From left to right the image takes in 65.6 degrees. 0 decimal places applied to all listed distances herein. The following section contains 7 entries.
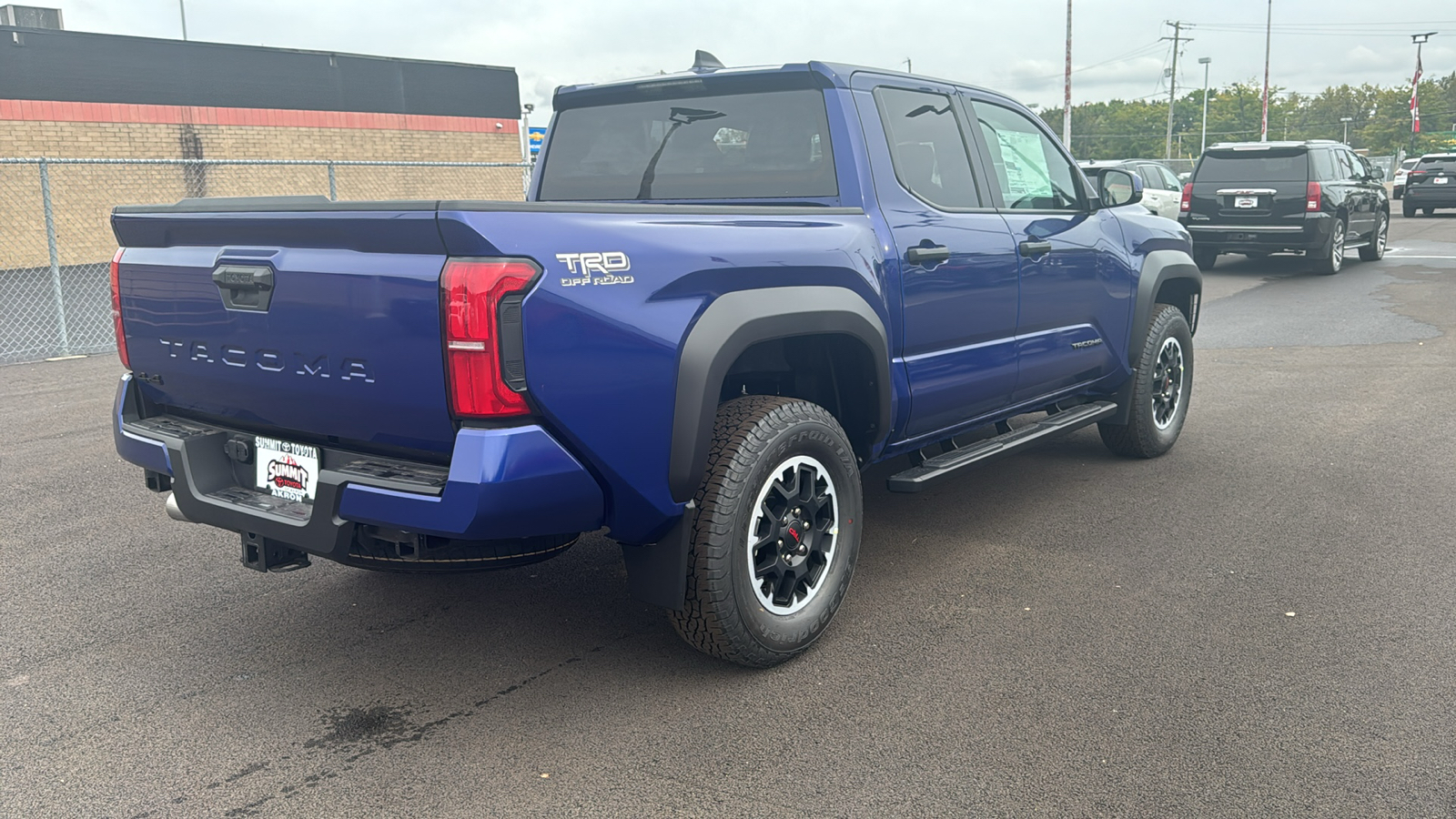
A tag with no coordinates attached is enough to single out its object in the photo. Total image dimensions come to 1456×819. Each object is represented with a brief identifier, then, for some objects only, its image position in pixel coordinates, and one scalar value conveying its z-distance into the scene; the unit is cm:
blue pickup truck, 286
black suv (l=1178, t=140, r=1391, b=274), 1505
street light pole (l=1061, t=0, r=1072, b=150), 3666
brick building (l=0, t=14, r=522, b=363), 2305
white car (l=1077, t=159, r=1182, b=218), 2072
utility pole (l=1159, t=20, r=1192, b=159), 8119
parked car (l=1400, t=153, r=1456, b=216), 2805
